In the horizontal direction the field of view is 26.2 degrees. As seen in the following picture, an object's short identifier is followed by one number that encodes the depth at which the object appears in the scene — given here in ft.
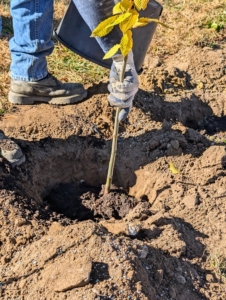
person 8.78
